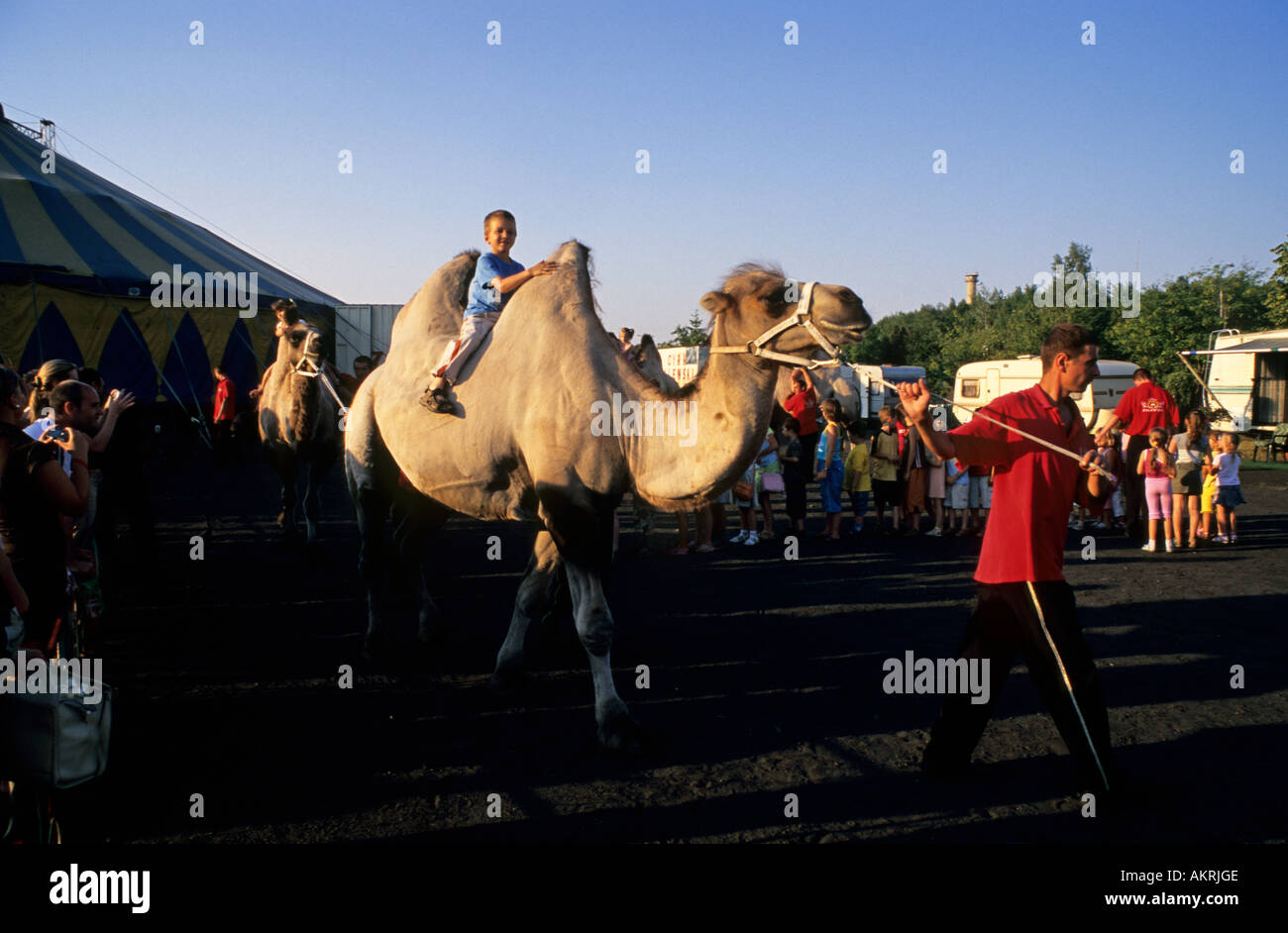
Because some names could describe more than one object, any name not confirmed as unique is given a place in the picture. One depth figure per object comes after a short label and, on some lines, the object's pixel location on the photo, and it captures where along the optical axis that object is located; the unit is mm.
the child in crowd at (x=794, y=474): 12719
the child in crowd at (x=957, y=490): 13516
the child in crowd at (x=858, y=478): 13797
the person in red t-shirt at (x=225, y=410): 19125
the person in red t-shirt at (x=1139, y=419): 12453
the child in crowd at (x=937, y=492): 13453
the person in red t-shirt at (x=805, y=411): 13336
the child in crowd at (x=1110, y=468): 13533
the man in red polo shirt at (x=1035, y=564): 4141
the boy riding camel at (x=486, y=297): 5648
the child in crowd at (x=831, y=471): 13195
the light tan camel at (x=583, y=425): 4680
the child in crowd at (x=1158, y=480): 11812
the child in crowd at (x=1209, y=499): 12430
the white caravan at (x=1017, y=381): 25938
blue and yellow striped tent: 19266
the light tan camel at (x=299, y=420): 10562
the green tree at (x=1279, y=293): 31594
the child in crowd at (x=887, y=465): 13484
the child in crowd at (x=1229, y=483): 12258
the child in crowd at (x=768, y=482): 12945
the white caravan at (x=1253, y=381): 25766
